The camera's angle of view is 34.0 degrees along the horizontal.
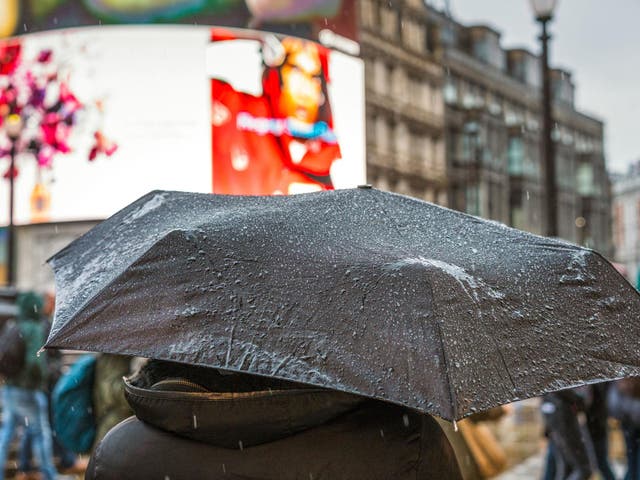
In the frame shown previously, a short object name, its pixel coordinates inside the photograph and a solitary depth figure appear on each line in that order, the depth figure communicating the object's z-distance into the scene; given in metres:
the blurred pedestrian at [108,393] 5.30
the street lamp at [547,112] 11.79
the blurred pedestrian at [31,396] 8.99
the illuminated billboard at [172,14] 32.75
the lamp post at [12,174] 18.03
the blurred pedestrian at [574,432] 7.50
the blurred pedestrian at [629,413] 7.01
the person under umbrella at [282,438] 2.33
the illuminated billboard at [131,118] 31.69
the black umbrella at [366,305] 2.27
